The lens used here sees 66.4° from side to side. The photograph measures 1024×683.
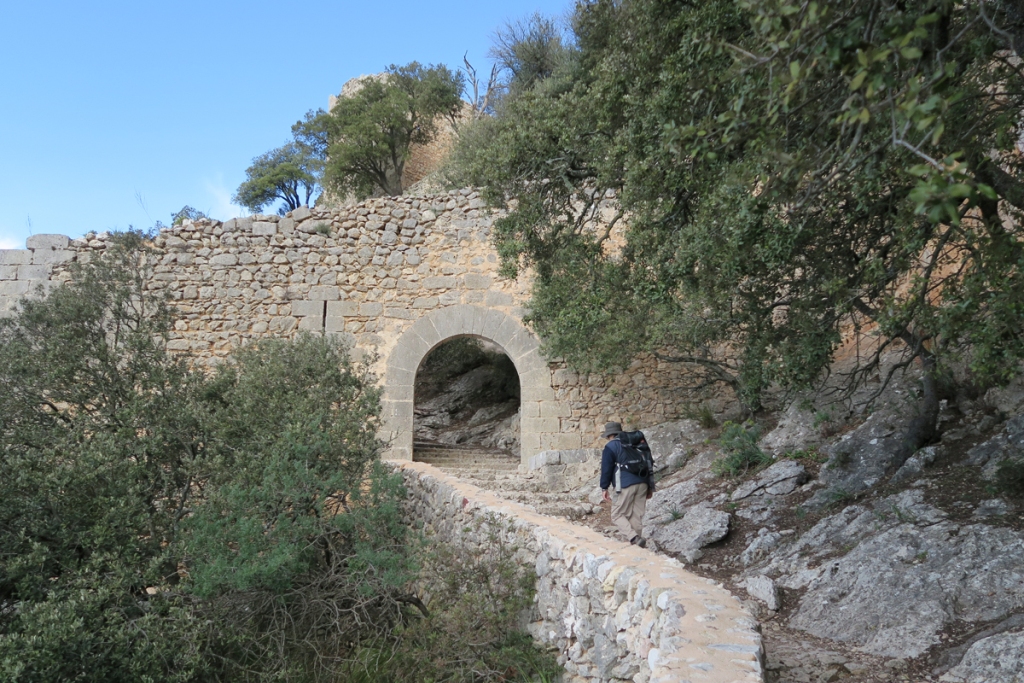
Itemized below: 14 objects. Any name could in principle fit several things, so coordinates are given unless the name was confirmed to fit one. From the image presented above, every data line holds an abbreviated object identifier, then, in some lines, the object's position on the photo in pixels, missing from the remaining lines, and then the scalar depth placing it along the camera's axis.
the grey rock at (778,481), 7.59
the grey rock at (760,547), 6.43
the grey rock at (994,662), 3.76
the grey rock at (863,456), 6.96
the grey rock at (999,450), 6.06
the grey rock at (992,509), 5.30
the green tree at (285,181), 26.20
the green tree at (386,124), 22.52
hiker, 7.05
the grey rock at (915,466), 6.59
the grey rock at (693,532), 7.03
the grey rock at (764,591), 5.49
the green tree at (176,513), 5.57
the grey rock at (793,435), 8.51
